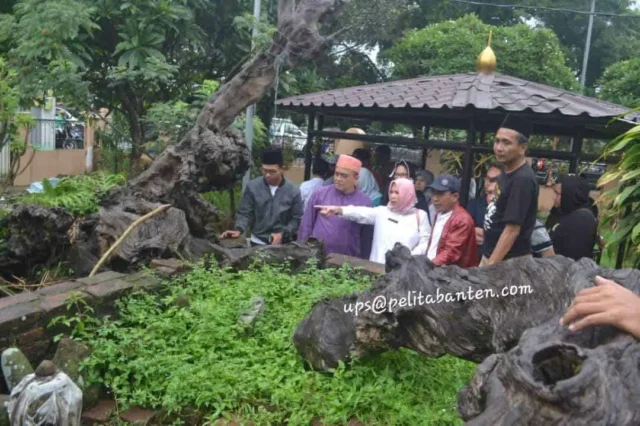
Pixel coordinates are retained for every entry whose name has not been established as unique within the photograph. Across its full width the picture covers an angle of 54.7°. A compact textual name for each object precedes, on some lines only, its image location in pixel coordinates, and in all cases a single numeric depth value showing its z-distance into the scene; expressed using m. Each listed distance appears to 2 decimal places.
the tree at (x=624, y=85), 17.91
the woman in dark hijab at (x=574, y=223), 5.08
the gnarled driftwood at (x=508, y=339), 1.76
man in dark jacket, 5.79
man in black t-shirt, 4.17
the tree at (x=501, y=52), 19.00
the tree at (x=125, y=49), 7.55
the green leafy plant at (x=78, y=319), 3.72
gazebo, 6.16
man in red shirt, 4.73
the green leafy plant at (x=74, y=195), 5.21
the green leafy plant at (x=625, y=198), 4.04
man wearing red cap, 5.33
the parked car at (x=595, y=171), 13.10
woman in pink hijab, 5.02
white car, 13.68
